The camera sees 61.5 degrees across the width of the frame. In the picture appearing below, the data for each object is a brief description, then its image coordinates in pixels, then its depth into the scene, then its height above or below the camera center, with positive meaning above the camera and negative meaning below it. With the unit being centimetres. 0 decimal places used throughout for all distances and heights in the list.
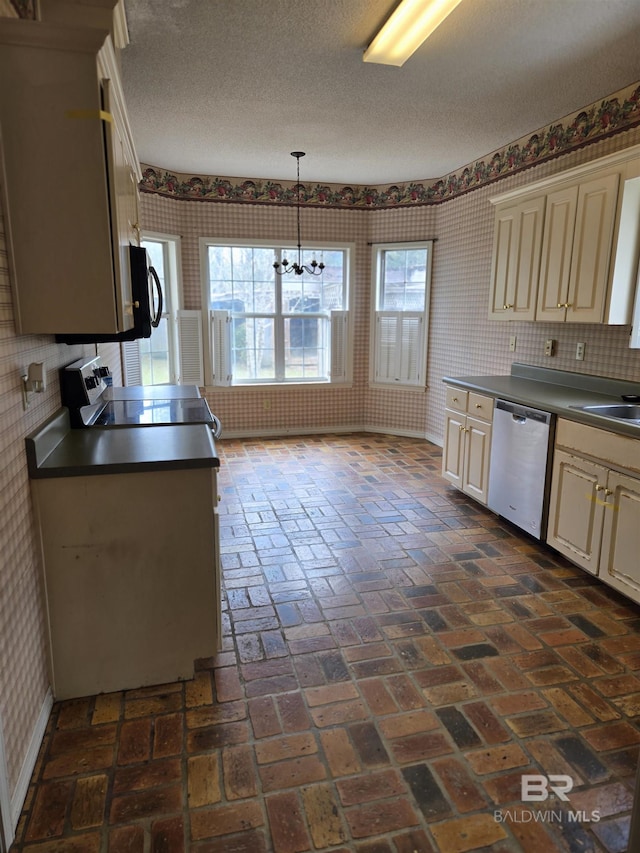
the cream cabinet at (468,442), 373 -89
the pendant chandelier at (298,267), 539 +52
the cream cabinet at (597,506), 252 -93
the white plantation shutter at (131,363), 472 -41
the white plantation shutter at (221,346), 567 -31
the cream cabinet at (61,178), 160 +43
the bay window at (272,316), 571 +2
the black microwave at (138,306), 237 +5
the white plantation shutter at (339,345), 598 -30
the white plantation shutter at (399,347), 584 -31
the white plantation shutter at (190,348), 554 -32
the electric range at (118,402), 240 -48
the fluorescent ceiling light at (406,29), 229 +131
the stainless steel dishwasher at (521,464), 313 -88
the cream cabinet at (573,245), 292 +45
